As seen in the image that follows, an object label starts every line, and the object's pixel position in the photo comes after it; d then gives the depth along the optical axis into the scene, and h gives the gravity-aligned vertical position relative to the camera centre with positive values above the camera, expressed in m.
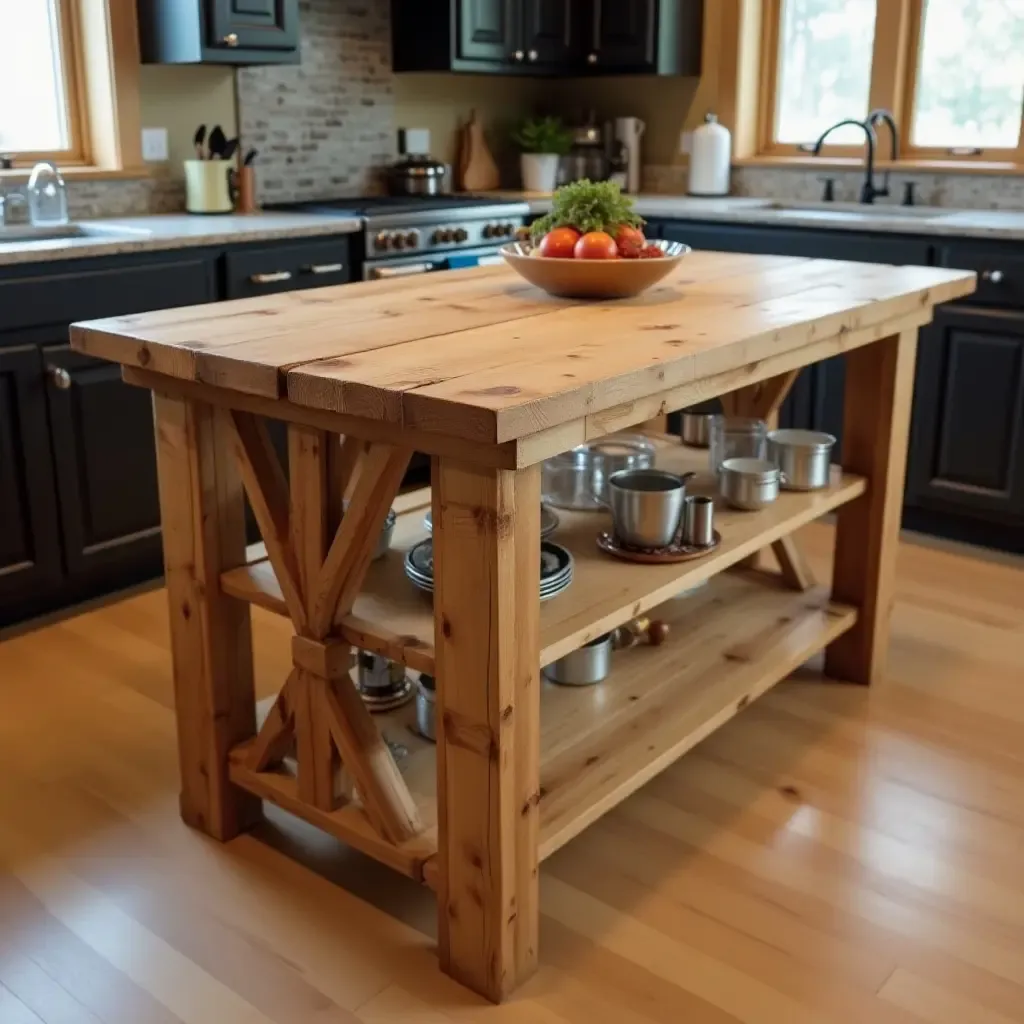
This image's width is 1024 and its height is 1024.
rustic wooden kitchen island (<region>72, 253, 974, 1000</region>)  1.54 -0.57
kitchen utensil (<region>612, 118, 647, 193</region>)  4.55 +0.09
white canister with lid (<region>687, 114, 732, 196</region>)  4.30 +0.02
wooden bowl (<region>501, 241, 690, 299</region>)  2.11 -0.19
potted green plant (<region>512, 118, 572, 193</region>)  4.50 +0.04
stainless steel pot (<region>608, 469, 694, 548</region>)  2.08 -0.60
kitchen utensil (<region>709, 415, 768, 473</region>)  2.54 -0.58
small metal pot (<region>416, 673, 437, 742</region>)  2.12 -0.95
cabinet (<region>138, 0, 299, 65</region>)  3.30 +0.36
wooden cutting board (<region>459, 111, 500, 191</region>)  4.52 +0.01
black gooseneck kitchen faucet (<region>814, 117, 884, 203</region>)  3.90 +0.05
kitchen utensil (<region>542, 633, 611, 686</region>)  2.23 -0.92
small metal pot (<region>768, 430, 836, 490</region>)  2.48 -0.61
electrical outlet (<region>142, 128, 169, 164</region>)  3.58 +0.05
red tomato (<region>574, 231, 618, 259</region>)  2.13 -0.15
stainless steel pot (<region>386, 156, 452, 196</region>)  4.22 -0.05
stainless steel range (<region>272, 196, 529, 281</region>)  3.56 -0.21
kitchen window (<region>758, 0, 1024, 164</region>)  3.86 +0.30
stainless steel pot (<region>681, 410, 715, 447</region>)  2.76 -0.60
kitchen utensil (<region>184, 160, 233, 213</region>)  3.57 -0.07
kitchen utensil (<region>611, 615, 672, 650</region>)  2.41 -0.92
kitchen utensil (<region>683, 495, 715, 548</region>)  2.14 -0.62
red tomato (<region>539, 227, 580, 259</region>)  2.16 -0.14
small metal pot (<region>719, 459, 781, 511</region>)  2.34 -0.62
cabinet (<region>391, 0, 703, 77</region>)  4.02 +0.43
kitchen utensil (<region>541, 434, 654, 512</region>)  2.41 -0.62
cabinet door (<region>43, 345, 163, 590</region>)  2.87 -0.75
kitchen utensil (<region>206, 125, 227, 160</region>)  3.65 +0.06
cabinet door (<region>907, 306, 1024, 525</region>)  3.28 -0.69
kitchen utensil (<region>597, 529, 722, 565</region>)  2.06 -0.66
